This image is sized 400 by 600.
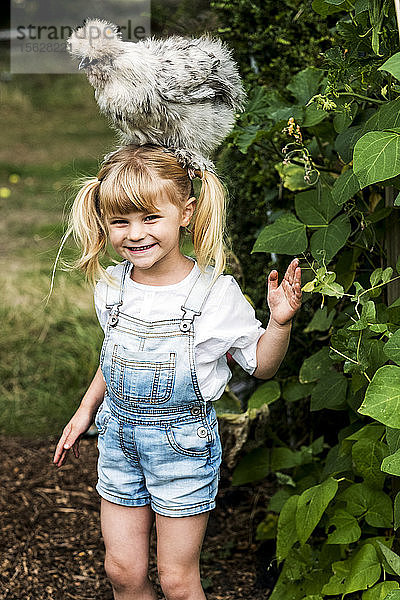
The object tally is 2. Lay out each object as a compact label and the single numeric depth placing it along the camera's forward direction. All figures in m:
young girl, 2.17
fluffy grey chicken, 2.10
